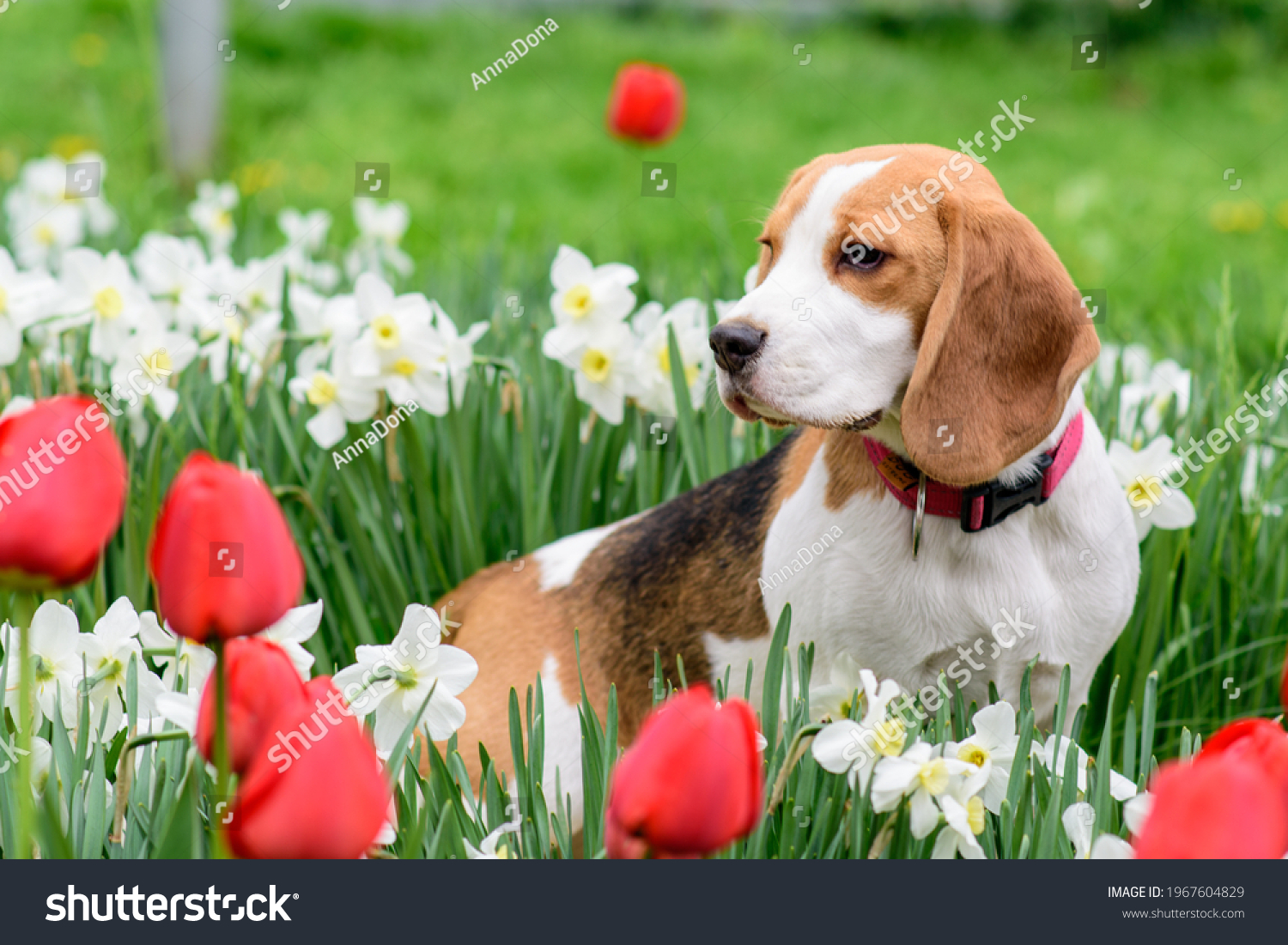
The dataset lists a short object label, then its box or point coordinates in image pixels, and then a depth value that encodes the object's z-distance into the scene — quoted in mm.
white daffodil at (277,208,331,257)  3867
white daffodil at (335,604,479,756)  1487
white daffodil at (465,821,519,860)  1365
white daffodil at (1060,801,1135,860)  1355
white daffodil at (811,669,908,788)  1386
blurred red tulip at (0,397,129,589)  903
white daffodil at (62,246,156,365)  2578
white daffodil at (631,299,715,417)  2443
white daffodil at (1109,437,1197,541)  2107
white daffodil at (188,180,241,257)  4027
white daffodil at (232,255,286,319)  2996
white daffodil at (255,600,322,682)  1590
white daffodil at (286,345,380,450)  2283
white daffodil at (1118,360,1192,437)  2717
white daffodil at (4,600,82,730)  1565
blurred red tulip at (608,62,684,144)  3326
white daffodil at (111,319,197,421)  2420
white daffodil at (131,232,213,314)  2943
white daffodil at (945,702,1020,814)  1410
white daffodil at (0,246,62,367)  2434
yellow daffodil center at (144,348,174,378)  2461
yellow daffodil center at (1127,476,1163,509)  2125
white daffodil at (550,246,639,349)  2412
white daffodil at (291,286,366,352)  2428
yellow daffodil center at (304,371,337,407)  2283
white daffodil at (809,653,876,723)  1592
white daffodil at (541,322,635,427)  2402
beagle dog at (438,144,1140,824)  1734
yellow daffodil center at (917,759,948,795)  1332
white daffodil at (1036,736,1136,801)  1433
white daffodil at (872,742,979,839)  1321
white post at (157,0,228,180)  5234
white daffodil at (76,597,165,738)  1564
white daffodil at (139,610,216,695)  1562
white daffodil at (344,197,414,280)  3885
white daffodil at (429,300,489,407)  2342
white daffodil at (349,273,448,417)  2271
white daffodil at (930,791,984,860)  1316
